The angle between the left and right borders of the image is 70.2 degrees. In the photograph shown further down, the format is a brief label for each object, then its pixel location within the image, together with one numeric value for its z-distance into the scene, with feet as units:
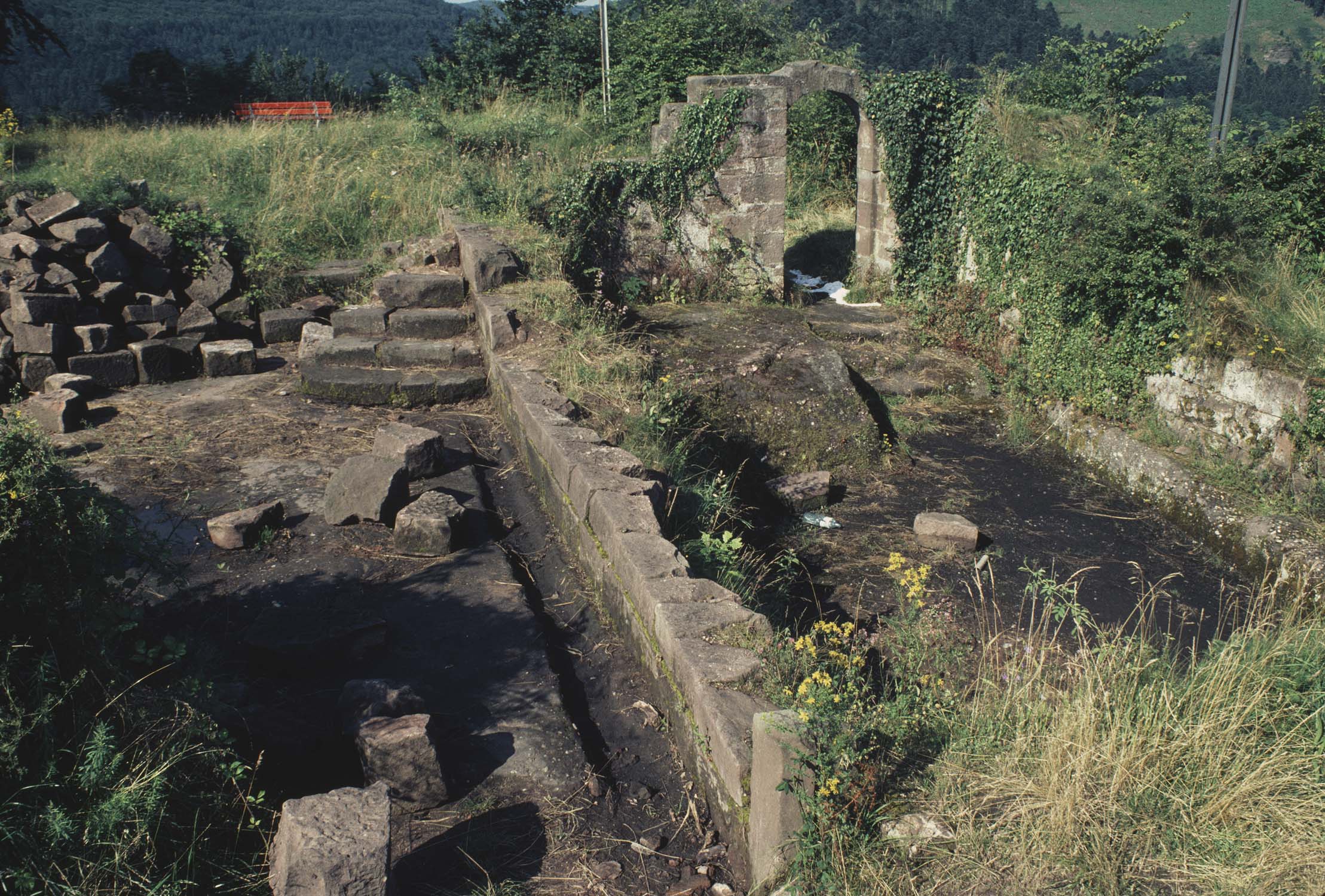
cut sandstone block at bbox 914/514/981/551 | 21.33
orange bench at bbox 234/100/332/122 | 56.39
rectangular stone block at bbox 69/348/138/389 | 24.07
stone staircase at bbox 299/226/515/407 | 23.71
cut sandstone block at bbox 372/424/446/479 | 18.84
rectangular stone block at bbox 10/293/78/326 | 24.03
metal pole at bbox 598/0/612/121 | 56.88
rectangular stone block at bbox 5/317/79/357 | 23.81
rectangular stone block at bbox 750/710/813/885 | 8.53
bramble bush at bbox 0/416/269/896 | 7.93
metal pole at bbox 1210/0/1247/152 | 27.81
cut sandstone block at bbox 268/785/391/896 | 7.98
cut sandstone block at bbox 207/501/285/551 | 15.80
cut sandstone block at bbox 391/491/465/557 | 16.06
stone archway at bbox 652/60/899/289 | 33.86
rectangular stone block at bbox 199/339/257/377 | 25.48
